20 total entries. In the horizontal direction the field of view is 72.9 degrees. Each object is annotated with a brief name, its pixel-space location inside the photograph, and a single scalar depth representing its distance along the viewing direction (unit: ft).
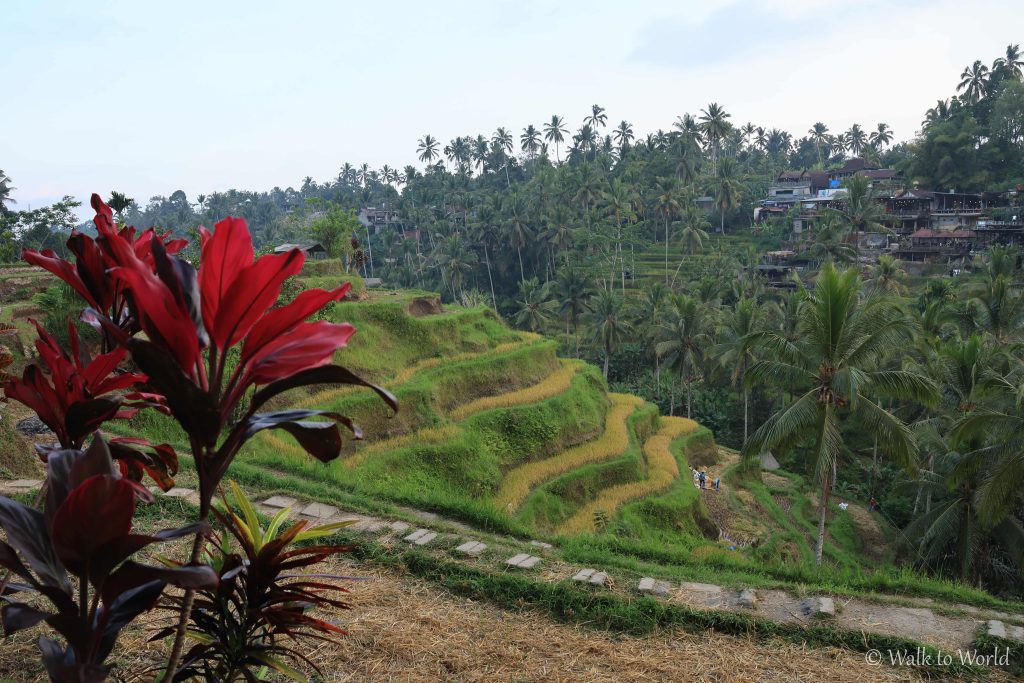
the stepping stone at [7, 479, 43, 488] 20.98
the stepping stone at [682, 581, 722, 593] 17.37
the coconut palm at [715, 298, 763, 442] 88.53
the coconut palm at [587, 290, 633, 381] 107.14
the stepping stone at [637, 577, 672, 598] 16.84
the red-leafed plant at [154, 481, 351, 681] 8.17
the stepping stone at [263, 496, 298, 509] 22.91
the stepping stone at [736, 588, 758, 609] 16.47
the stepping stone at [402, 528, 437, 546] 18.93
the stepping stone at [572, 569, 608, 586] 16.89
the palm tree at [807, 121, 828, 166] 249.96
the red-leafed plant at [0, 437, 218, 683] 5.68
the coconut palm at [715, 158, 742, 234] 161.07
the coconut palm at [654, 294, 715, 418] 97.96
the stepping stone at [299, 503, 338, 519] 22.08
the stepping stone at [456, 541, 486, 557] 18.35
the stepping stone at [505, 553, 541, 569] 17.83
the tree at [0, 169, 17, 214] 97.66
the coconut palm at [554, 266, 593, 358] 122.01
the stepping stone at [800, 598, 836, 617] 16.16
